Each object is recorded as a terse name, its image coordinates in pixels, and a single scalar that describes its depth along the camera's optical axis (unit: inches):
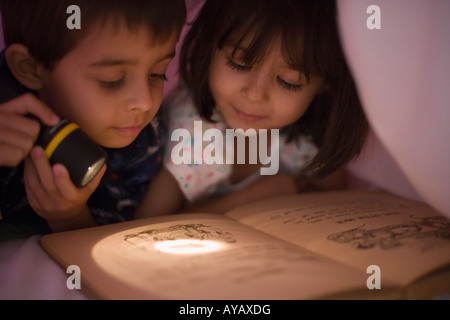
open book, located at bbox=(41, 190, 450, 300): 19.1
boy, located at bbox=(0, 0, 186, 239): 24.9
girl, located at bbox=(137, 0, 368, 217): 31.5
